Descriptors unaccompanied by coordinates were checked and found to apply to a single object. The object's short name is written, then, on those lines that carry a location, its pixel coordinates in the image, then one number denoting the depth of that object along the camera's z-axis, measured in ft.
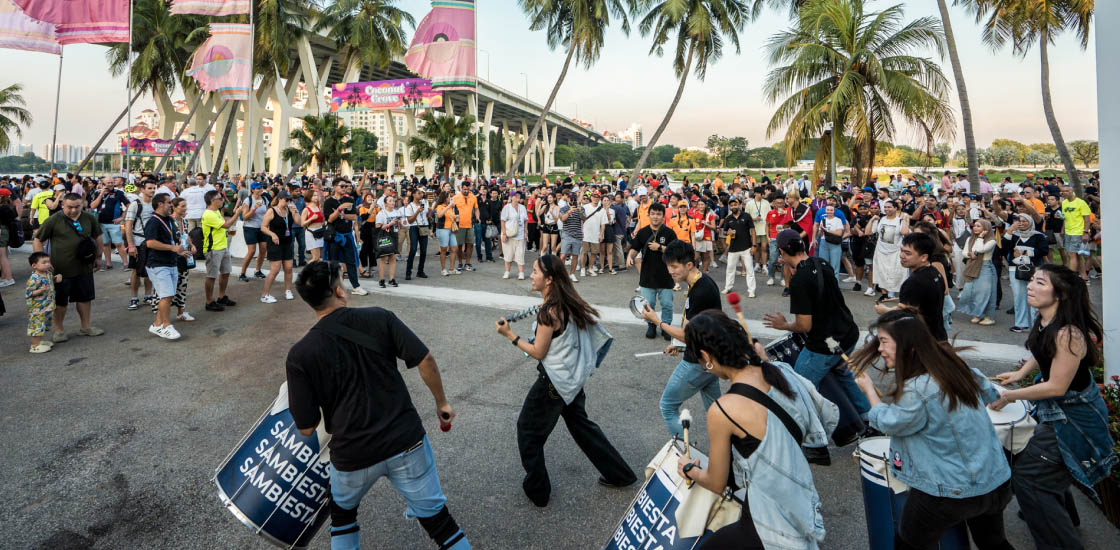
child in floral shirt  22.34
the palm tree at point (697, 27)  83.87
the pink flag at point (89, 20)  54.65
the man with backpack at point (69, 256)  23.34
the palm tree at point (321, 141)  124.67
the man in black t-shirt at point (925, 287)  13.73
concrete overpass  129.90
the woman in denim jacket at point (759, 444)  7.16
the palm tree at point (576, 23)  93.15
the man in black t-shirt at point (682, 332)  12.67
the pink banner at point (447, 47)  77.87
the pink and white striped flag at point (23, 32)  53.88
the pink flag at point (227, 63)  65.92
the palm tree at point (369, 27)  125.90
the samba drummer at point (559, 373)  11.69
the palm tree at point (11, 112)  128.98
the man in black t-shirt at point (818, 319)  13.73
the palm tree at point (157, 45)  106.63
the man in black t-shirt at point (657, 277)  24.97
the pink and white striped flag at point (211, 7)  59.11
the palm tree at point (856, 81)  55.47
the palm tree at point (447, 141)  127.24
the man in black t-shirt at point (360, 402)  8.69
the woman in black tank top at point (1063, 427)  9.36
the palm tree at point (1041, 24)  49.37
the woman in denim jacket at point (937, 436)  7.89
